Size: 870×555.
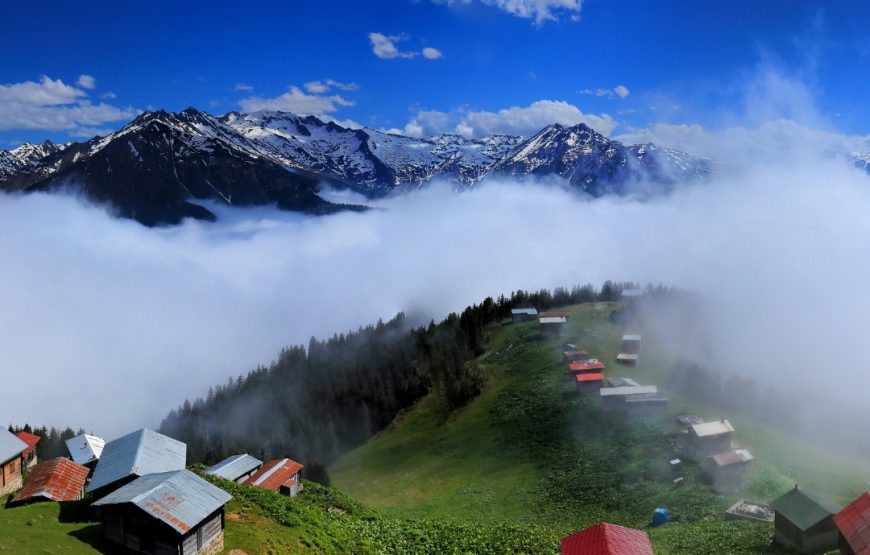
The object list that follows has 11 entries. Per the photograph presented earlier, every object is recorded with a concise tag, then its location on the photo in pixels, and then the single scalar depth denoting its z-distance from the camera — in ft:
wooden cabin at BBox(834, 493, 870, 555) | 135.04
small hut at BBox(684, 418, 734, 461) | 255.91
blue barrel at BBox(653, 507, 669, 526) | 214.28
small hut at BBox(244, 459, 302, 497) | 247.50
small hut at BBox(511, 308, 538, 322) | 572.10
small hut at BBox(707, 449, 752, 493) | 231.71
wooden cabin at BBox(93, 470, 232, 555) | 120.57
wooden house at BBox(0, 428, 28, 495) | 189.16
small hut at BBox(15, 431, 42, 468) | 269.44
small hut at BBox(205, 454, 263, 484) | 248.07
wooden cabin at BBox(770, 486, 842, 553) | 154.92
